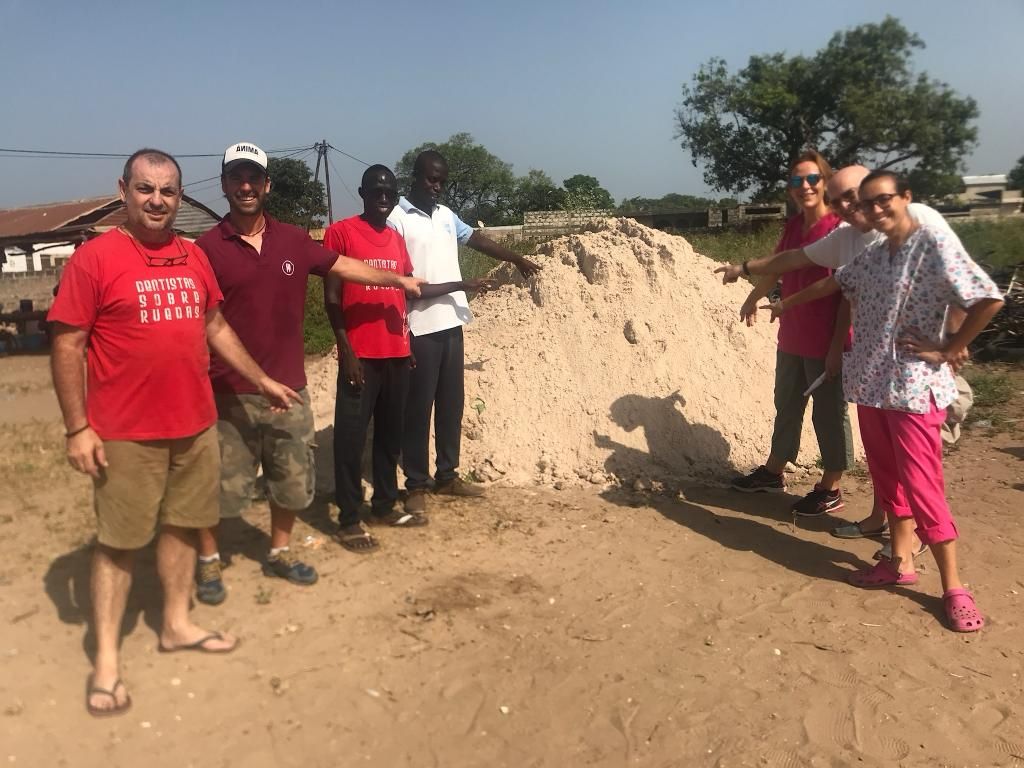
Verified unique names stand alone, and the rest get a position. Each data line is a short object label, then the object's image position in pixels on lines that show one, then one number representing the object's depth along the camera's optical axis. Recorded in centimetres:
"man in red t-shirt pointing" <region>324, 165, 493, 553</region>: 369
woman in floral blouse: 304
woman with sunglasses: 394
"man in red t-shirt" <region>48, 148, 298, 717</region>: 246
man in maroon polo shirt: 309
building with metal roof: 1434
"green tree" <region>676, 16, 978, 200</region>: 2933
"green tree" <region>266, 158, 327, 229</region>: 3619
